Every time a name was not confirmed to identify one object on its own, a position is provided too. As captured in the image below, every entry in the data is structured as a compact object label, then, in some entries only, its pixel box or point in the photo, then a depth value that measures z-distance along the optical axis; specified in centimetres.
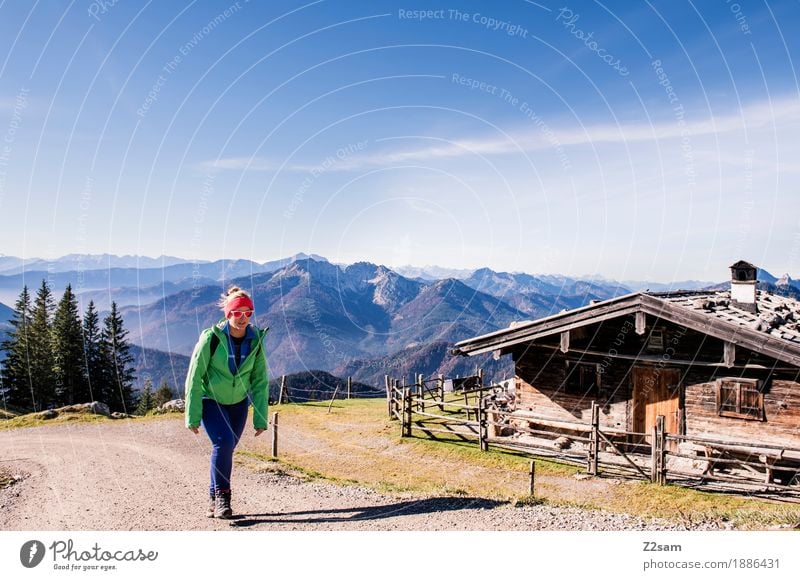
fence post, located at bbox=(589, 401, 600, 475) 1252
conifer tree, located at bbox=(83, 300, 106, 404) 4056
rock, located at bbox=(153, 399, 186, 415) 2261
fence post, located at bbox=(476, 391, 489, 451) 1475
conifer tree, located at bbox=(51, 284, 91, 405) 3666
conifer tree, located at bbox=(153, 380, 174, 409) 4816
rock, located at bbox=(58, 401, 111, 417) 2072
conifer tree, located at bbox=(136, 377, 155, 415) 4876
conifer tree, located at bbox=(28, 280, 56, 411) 3588
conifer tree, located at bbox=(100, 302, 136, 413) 4247
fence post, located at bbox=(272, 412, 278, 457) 1307
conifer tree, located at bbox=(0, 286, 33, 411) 3566
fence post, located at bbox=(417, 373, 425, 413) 1956
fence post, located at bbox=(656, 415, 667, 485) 1147
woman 615
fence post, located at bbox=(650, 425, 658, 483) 1167
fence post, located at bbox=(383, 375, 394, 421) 2025
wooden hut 1257
